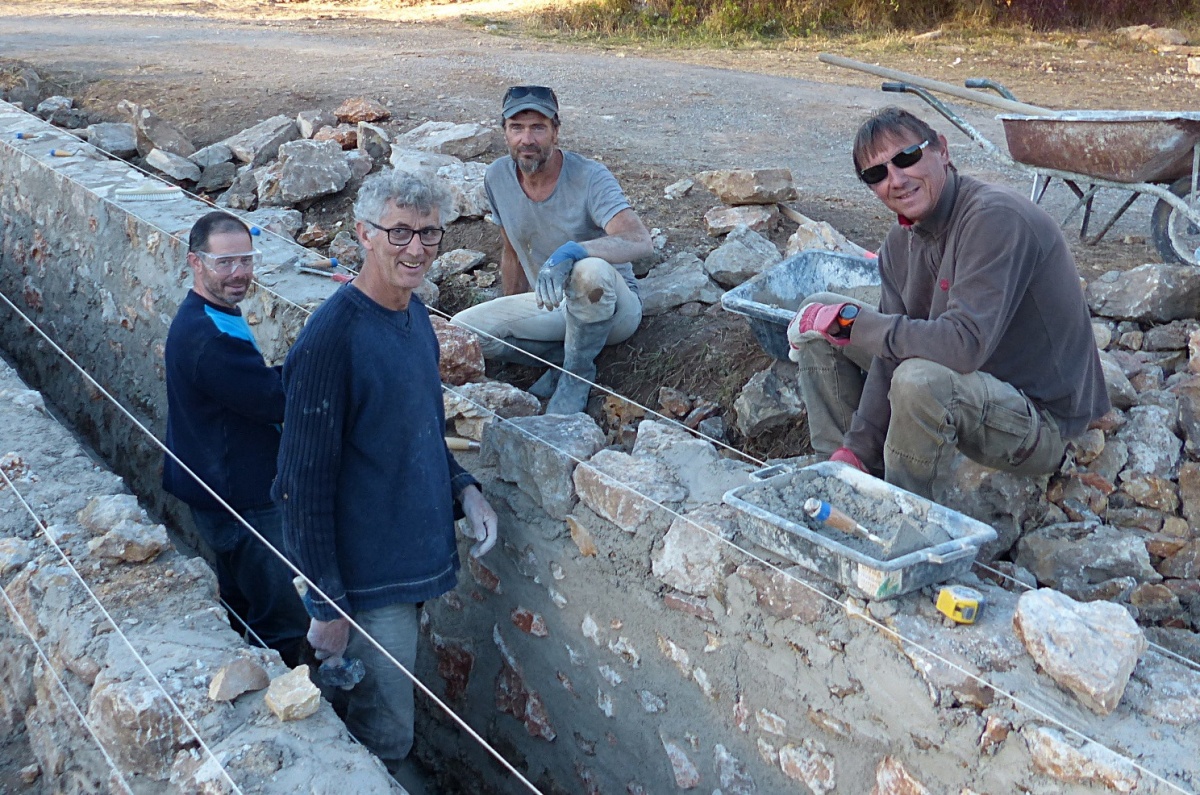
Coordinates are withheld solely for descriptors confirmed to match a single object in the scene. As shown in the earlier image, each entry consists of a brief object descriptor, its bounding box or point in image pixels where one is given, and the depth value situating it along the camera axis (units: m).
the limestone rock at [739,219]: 6.05
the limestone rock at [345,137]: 7.87
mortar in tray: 2.74
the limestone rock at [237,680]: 2.74
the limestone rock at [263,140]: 7.95
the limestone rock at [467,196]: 6.57
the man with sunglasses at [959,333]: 3.16
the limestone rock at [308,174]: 7.03
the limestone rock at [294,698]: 2.71
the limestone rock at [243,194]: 7.33
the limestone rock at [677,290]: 5.44
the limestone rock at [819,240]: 5.41
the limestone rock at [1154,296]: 4.66
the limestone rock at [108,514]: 3.37
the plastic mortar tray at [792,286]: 4.29
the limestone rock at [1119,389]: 4.16
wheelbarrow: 5.45
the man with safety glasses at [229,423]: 3.70
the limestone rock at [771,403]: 4.54
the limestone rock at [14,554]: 3.28
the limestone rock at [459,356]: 4.46
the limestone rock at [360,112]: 8.28
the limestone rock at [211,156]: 8.06
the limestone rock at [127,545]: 3.24
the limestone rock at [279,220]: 6.48
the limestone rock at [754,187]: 6.17
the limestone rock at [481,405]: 4.15
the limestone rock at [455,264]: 6.15
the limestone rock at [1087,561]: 3.67
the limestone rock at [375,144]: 7.72
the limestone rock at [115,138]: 8.29
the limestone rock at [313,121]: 8.17
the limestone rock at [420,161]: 6.86
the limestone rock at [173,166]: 7.84
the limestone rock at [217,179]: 7.85
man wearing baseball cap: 4.70
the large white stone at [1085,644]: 2.44
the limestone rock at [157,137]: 8.26
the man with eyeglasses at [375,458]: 2.95
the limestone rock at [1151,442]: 3.99
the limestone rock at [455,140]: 7.37
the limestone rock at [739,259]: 5.51
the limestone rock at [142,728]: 2.69
